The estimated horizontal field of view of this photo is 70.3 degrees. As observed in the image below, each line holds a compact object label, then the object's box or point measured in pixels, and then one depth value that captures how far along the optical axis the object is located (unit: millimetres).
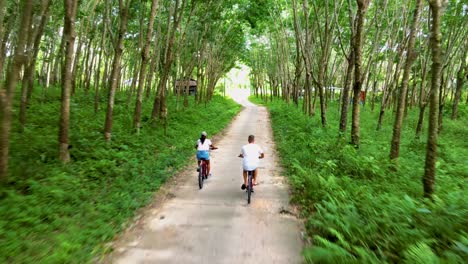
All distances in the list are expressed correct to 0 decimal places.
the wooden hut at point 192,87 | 54312
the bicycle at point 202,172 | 8805
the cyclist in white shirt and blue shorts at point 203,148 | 9141
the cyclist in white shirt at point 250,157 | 8180
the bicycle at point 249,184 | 7688
